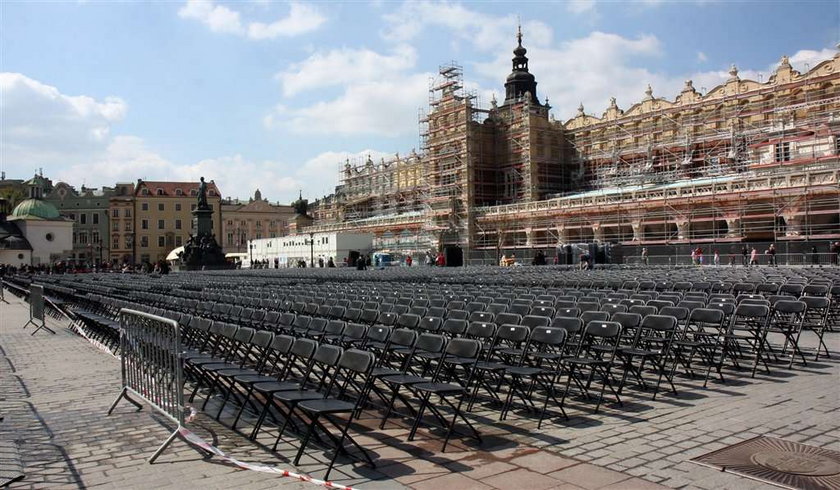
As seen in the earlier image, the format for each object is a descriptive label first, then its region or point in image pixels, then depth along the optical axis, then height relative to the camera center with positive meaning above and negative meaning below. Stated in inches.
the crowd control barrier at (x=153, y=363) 222.4 -39.0
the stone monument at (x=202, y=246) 1793.8 +40.5
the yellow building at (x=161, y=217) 3582.4 +243.8
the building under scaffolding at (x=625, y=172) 1539.7 +254.2
